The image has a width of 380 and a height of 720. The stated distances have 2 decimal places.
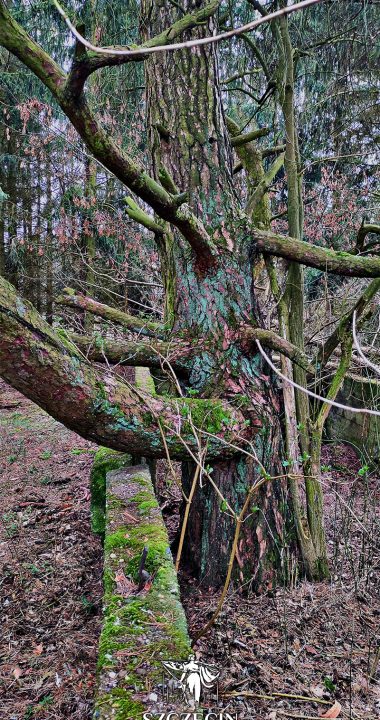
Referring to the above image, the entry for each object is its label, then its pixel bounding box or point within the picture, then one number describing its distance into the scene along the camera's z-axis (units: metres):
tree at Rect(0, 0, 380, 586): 2.97
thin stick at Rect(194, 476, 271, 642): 2.08
